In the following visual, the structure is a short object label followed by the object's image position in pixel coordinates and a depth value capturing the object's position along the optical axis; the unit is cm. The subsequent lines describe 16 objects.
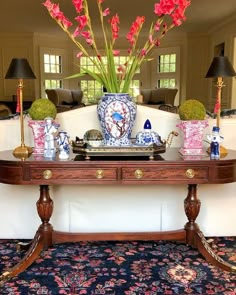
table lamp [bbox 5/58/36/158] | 205
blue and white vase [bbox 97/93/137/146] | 204
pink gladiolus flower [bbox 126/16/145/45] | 205
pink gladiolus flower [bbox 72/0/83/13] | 195
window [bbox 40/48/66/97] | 864
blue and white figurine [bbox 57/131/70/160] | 196
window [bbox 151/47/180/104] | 889
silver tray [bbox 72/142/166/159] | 197
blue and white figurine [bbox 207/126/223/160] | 196
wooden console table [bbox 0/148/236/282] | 189
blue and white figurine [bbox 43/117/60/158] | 199
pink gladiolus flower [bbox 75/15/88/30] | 198
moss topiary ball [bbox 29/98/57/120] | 210
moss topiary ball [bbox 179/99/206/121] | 210
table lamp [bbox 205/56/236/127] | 207
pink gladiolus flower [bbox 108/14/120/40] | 203
